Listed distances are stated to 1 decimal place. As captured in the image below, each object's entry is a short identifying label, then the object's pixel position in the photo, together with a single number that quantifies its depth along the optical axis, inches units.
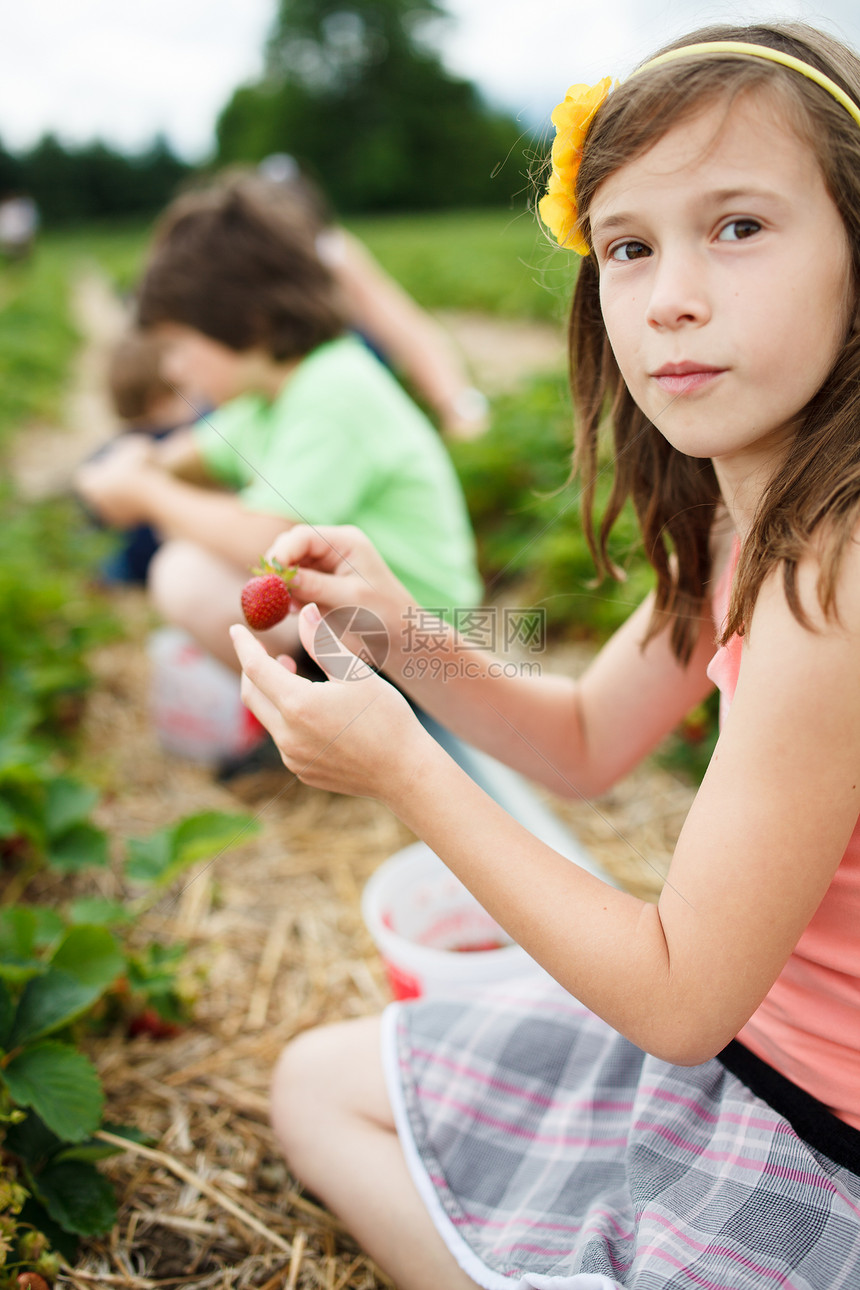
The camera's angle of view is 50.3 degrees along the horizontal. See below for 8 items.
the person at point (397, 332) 112.9
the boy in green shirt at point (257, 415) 55.9
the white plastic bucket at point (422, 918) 42.8
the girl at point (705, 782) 22.0
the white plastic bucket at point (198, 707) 74.7
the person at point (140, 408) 105.6
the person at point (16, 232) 740.6
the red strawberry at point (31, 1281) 29.6
